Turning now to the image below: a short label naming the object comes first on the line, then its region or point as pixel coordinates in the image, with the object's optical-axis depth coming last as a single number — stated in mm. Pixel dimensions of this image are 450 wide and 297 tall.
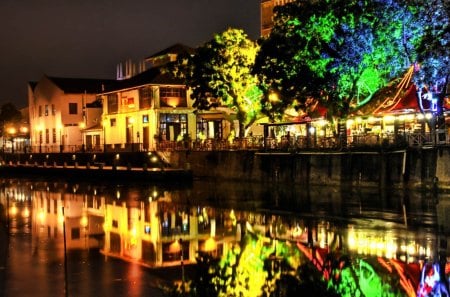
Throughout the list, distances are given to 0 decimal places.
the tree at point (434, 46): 43250
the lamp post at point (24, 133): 119262
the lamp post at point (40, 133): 105200
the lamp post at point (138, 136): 80500
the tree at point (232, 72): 62406
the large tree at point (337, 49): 46562
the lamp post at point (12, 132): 120262
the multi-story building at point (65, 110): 96688
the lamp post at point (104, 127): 88138
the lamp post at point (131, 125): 82250
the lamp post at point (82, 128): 96562
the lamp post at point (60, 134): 98650
